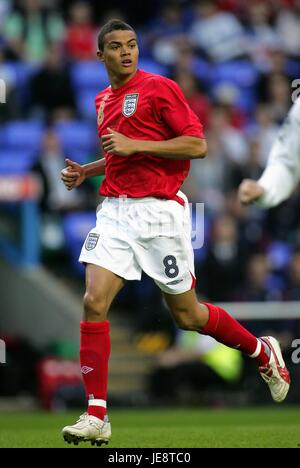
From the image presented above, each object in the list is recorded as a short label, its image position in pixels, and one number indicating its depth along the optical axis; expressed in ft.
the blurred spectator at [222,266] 48.78
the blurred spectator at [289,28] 65.31
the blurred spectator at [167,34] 59.88
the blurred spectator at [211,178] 51.70
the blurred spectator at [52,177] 50.06
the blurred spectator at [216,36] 61.98
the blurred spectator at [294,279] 47.09
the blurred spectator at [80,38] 58.08
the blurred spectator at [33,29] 58.18
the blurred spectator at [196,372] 46.09
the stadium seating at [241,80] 60.49
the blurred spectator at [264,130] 54.56
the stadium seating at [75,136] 53.57
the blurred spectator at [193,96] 54.60
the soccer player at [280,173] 20.81
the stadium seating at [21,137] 53.26
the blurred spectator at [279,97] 57.31
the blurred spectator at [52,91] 54.24
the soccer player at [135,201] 26.11
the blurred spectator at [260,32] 62.64
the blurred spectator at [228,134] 53.98
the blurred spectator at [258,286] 47.87
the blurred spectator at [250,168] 52.03
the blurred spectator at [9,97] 53.83
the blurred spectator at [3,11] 58.65
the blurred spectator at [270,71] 59.31
